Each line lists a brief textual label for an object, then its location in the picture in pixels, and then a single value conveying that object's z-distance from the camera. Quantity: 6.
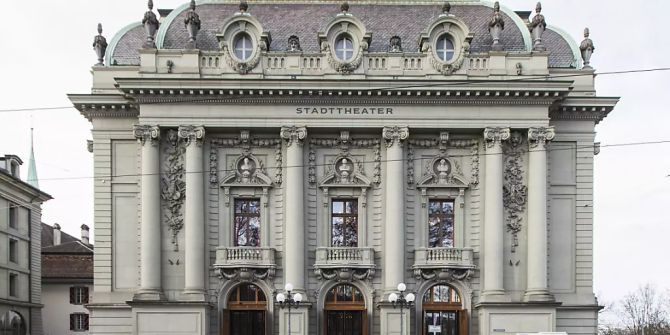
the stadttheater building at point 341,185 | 36.53
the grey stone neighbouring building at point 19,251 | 57.31
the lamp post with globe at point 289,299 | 33.28
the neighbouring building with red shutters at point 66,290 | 67.56
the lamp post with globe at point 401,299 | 33.94
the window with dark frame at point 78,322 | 68.06
